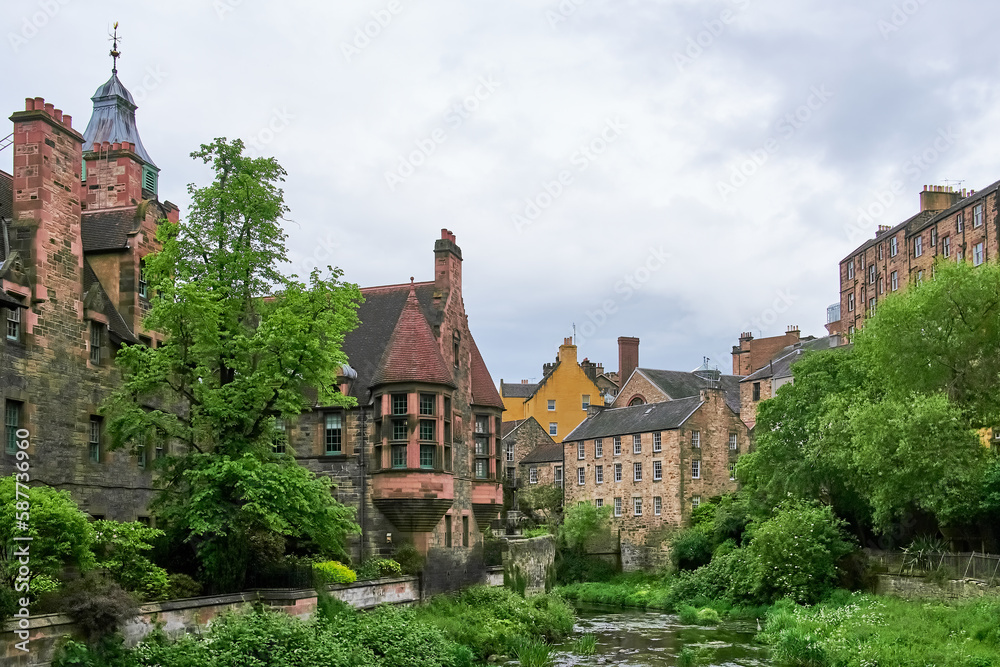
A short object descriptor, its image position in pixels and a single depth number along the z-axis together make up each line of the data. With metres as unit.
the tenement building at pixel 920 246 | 60.16
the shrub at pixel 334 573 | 28.44
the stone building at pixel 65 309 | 24.86
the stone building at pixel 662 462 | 61.84
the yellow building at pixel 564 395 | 84.88
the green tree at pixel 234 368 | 25.52
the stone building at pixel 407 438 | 34.12
